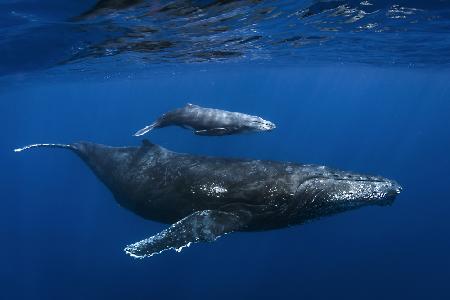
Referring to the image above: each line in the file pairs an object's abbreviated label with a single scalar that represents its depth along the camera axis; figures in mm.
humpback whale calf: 14719
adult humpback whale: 7465
